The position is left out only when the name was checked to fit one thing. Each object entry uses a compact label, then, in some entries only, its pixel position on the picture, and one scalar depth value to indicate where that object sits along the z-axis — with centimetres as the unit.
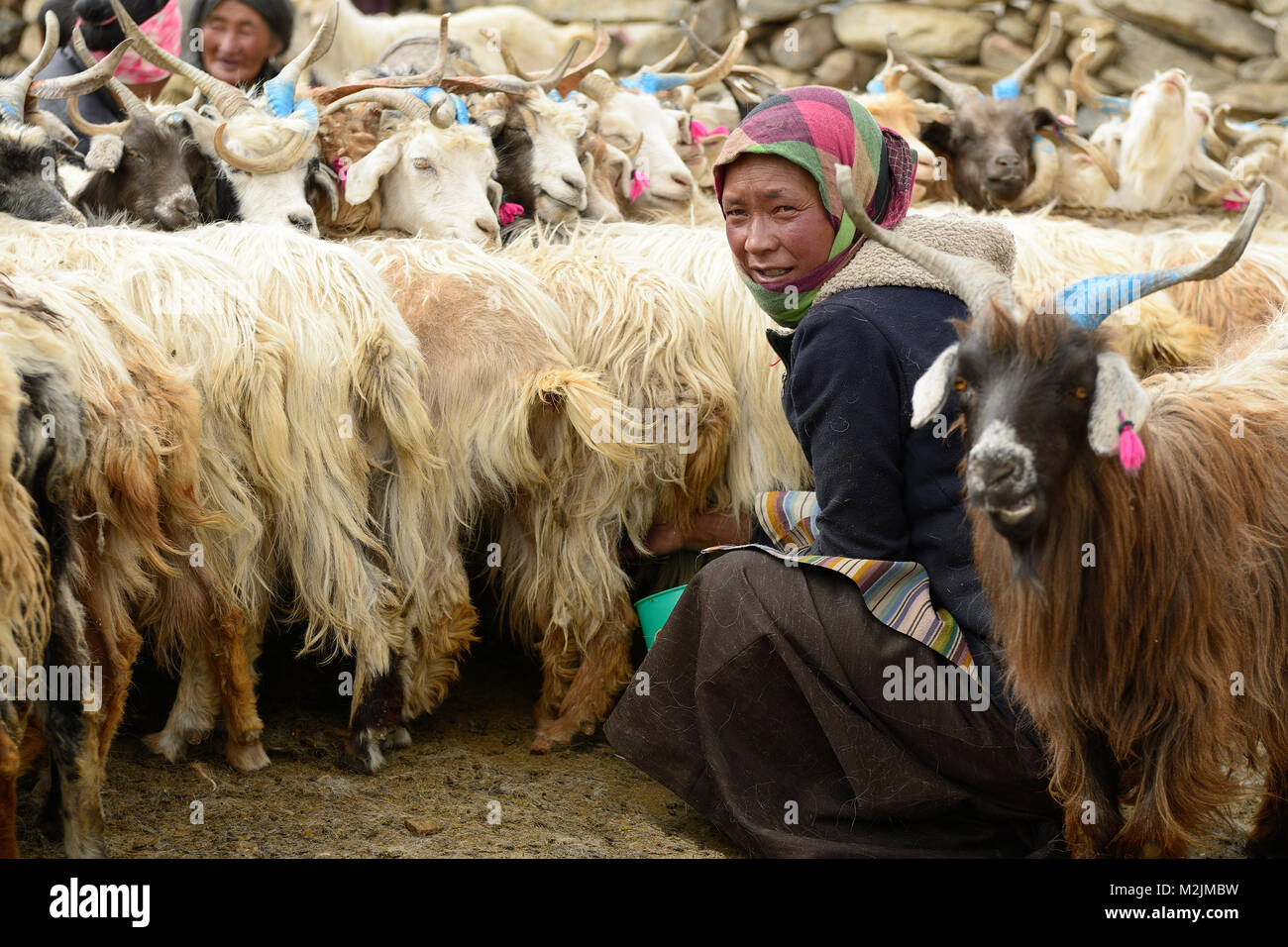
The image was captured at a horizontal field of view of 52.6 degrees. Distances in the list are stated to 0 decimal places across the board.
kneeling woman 287
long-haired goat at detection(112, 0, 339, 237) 462
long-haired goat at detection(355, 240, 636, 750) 380
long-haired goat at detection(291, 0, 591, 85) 811
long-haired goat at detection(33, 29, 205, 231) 457
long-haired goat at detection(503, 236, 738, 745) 401
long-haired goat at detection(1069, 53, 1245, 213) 709
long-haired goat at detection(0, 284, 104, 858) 245
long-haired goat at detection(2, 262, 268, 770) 282
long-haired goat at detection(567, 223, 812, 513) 422
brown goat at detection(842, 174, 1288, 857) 240
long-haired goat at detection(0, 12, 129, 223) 417
